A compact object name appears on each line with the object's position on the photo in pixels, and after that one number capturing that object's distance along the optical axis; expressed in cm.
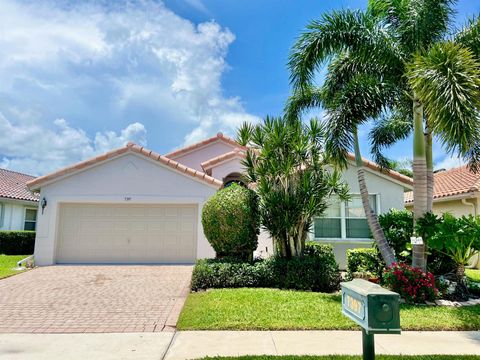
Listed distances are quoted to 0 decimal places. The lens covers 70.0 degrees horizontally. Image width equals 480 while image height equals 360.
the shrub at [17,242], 1970
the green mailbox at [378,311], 292
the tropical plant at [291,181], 1053
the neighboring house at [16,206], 2212
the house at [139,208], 1488
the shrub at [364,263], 1135
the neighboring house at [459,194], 1641
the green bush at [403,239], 1051
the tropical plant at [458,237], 898
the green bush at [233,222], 1080
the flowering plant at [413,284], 865
